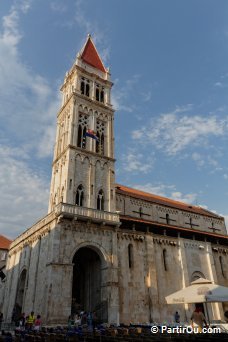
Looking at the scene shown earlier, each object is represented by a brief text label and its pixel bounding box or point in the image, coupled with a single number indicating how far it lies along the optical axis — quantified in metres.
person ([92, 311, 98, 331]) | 22.34
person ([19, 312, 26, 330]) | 21.32
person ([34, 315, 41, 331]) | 18.32
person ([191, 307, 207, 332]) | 13.16
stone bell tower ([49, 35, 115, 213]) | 28.56
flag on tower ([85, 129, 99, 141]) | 31.38
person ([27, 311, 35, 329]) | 19.06
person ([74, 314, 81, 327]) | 20.30
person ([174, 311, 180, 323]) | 25.47
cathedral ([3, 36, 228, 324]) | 23.64
